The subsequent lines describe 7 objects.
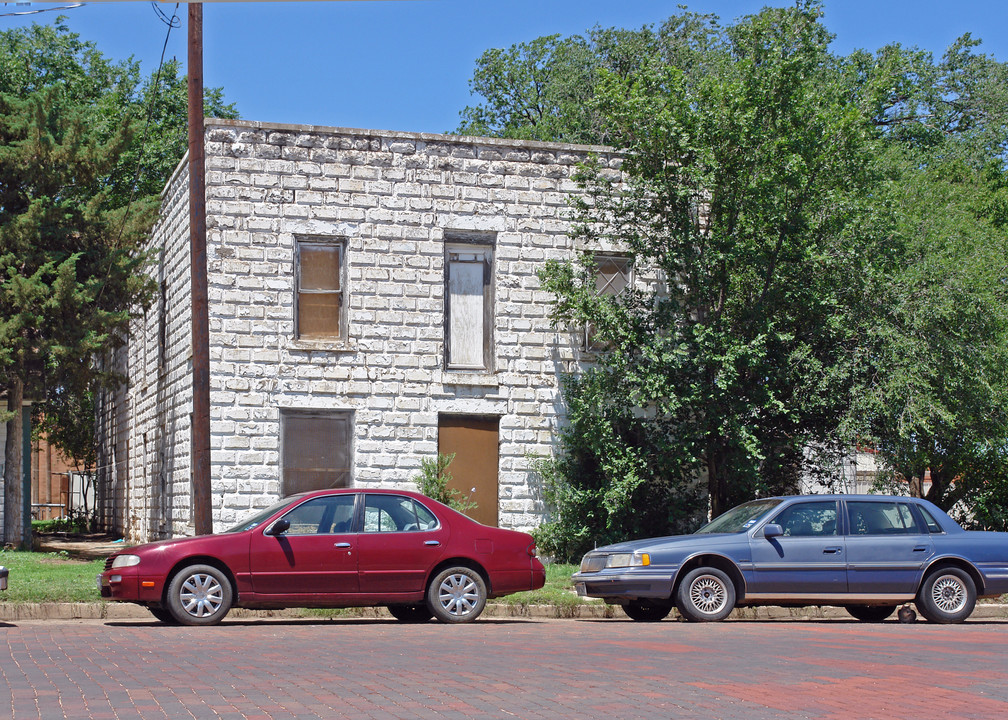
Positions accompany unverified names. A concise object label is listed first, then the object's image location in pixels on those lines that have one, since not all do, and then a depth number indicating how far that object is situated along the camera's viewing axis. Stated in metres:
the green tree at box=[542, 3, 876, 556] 18.89
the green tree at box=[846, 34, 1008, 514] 19.16
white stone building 19.69
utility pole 16.44
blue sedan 14.02
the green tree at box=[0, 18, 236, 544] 22.77
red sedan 12.77
